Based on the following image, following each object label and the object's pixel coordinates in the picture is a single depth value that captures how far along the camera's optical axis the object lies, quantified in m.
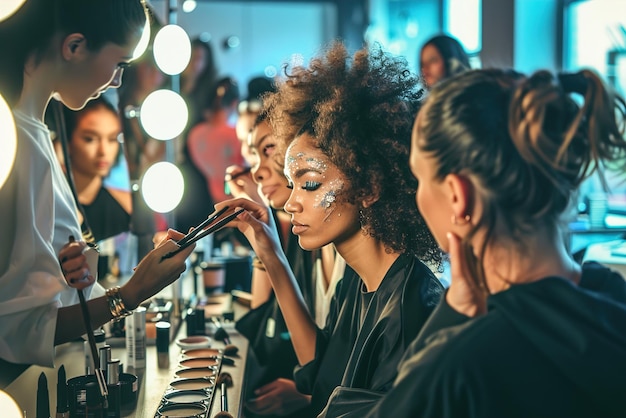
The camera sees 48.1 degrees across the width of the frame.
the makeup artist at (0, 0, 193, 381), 1.31
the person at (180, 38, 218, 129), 4.88
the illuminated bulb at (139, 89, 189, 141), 2.15
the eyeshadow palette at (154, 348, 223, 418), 1.36
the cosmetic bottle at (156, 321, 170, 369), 1.74
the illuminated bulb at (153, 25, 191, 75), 2.20
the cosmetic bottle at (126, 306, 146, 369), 1.69
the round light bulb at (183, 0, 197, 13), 2.53
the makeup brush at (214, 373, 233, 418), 1.23
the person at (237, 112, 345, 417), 1.87
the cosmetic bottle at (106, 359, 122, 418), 1.32
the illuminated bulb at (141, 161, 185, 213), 2.09
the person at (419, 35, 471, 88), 2.98
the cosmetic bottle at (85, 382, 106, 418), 1.28
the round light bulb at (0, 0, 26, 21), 0.99
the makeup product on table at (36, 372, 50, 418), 1.22
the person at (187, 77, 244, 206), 4.39
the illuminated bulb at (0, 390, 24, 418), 0.99
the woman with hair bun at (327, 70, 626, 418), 0.82
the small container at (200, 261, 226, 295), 2.73
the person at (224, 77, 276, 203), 2.30
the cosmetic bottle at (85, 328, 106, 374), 1.57
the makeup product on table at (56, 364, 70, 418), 1.29
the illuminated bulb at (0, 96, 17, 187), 1.01
